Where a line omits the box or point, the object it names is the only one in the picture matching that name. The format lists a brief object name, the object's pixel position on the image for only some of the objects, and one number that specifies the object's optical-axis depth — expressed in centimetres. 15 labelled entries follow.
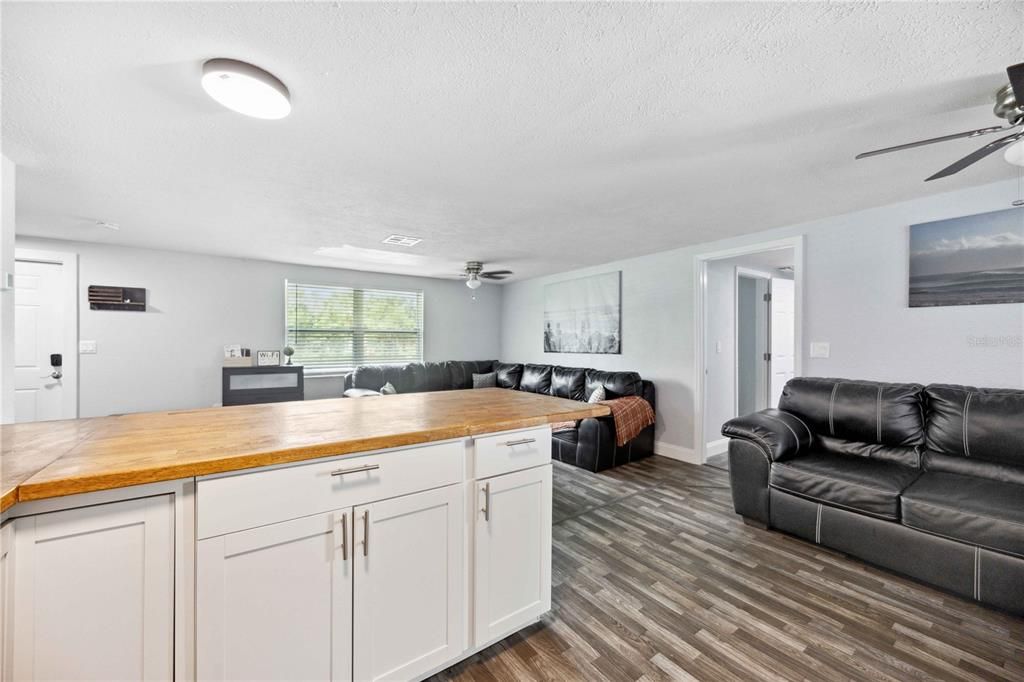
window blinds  543
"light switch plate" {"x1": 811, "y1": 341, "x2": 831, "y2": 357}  335
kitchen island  101
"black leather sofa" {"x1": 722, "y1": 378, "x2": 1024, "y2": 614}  198
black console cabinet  479
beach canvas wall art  255
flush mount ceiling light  144
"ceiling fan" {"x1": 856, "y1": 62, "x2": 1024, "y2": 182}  155
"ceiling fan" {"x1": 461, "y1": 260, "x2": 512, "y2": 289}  502
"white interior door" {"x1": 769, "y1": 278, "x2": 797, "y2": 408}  529
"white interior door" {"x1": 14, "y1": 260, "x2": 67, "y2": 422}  395
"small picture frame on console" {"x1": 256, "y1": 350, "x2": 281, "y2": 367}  511
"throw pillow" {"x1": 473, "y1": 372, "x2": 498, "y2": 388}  629
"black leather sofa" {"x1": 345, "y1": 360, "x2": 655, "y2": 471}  405
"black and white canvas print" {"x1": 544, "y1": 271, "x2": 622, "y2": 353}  517
